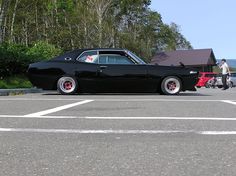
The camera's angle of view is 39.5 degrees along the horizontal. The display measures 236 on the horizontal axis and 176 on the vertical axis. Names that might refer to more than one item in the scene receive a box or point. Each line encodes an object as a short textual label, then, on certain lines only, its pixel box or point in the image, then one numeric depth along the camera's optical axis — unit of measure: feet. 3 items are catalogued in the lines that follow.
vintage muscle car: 30.86
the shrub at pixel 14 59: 41.22
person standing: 48.89
